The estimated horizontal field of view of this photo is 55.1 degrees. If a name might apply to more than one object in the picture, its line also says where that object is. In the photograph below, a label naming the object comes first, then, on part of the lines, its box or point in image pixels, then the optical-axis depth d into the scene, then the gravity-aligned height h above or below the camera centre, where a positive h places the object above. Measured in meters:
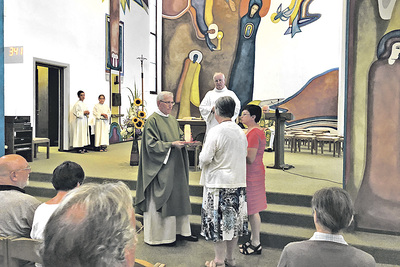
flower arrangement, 7.24 +0.06
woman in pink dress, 3.66 -0.39
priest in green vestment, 4.19 -0.60
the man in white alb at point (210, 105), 6.25 +0.35
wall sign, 5.67 +1.12
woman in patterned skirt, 3.35 -0.44
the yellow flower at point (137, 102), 7.07 +0.43
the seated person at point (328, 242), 1.63 -0.51
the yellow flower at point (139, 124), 7.32 +0.02
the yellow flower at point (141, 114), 7.22 +0.21
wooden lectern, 7.05 -0.23
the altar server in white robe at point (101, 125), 9.88 +0.00
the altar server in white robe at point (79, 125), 9.35 -0.01
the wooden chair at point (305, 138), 9.72 -0.29
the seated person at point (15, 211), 2.31 -0.53
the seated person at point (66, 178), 2.37 -0.33
